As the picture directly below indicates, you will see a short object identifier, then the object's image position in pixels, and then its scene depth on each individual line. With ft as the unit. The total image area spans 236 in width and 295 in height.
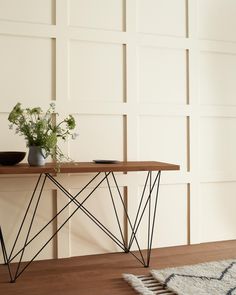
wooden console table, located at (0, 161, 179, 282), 8.18
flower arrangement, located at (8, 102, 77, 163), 8.43
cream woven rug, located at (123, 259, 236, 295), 7.53
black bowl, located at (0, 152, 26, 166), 8.25
